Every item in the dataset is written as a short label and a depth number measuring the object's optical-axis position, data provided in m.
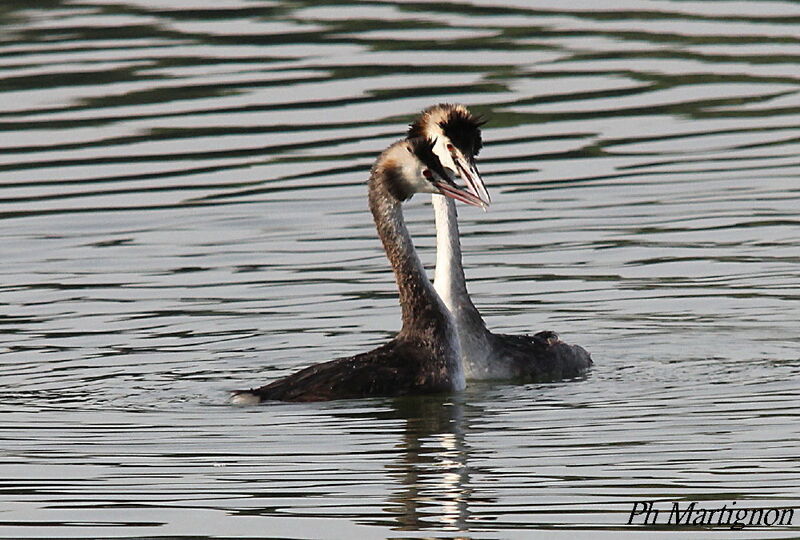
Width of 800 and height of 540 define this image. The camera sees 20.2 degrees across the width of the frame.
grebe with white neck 14.77
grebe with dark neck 14.14
